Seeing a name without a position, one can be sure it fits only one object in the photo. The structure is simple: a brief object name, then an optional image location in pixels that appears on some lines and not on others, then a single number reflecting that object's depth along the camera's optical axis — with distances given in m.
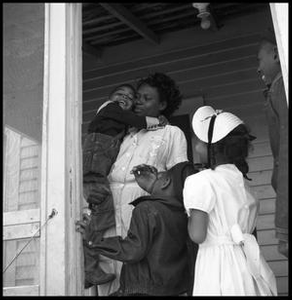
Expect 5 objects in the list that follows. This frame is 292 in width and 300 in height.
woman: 2.44
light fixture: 3.64
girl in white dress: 1.92
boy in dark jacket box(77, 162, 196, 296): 2.09
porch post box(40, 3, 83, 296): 2.15
